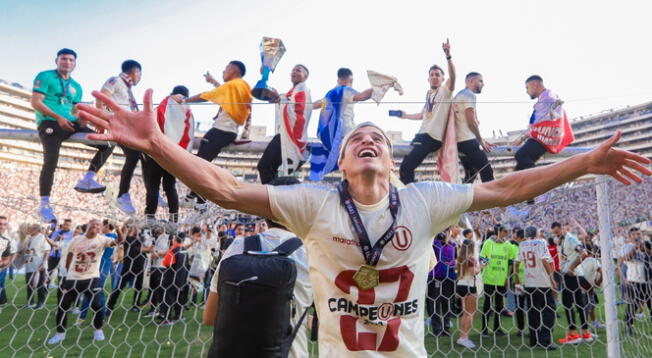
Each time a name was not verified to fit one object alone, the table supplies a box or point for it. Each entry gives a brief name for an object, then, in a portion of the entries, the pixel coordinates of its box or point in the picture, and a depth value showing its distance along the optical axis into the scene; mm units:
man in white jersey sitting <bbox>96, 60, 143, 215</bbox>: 4613
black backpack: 1943
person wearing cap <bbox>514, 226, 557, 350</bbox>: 5977
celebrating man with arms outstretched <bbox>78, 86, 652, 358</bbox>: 1582
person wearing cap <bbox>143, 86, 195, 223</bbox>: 4652
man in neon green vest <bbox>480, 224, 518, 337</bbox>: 6871
